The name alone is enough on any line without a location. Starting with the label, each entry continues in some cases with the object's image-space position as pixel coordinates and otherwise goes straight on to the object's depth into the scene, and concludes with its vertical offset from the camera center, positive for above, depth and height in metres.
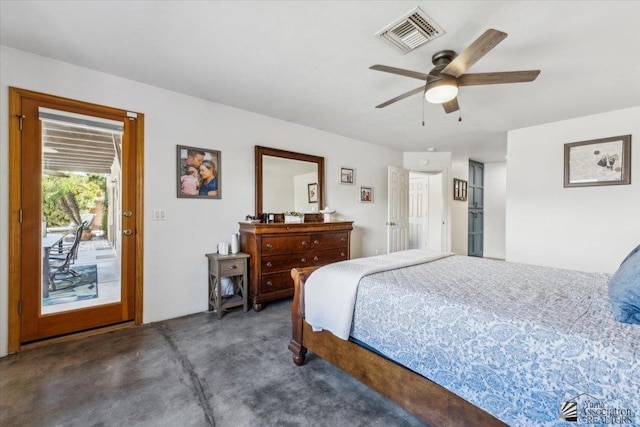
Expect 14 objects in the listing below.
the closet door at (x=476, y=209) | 6.69 +0.04
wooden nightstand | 2.95 -0.75
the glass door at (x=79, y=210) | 2.40 +0.00
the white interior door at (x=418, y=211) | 6.25 -0.01
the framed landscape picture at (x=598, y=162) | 3.40 +0.64
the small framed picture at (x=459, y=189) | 6.08 +0.49
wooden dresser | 3.14 -0.51
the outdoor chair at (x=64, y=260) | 2.42 -0.45
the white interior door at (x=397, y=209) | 5.15 +0.02
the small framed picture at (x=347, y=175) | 4.63 +0.61
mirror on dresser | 3.62 +0.42
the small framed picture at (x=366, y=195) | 4.93 +0.29
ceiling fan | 1.76 +0.98
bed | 0.92 -0.56
